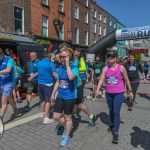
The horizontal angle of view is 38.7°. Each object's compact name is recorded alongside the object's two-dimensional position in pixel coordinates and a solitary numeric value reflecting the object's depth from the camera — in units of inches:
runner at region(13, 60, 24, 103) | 298.0
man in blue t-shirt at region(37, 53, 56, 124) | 205.6
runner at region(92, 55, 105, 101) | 358.3
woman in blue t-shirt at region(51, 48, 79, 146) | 151.6
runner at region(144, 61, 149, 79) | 705.0
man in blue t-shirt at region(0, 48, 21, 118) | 194.1
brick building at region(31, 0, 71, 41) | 693.3
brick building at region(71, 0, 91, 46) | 930.7
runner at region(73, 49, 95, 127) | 192.7
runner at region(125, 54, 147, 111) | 266.2
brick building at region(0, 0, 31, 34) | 571.8
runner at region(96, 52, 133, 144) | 165.5
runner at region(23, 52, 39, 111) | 251.1
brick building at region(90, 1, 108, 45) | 1156.8
